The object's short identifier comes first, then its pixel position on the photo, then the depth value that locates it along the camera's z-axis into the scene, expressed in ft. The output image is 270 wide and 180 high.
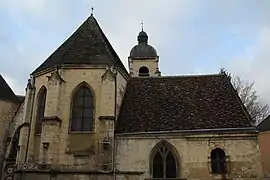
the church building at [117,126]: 51.21
